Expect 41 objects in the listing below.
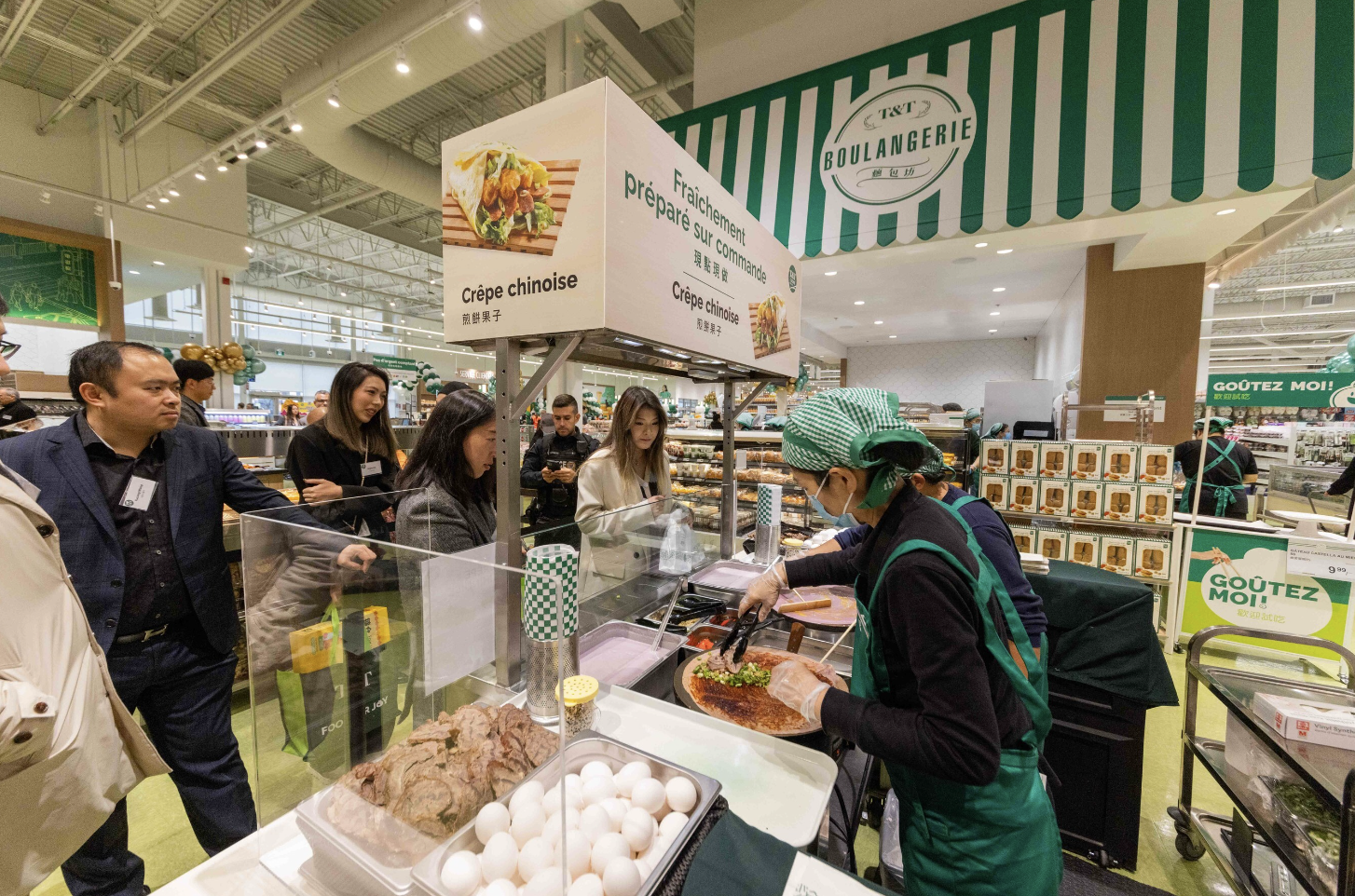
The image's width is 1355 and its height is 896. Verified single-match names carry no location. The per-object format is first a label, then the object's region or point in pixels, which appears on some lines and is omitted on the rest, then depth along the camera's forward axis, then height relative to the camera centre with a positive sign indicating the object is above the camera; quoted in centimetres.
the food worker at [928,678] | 94 -50
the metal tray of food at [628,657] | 167 -84
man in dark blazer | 168 -54
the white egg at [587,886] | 80 -73
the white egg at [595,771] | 102 -70
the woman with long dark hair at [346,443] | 310 -19
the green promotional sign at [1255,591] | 370 -121
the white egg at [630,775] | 101 -70
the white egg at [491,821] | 88 -70
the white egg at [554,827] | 88 -71
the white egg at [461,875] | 81 -72
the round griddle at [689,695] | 134 -79
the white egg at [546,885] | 80 -73
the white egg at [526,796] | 92 -69
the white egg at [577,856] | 85 -72
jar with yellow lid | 122 -68
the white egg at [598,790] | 98 -71
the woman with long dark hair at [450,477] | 194 -25
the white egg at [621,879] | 80 -72
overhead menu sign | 121 +49
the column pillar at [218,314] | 923 +173
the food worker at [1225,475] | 574 -52
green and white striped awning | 267 +183
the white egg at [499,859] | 83 -72
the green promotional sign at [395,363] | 961 +97
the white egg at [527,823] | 88 -70
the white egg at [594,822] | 89 -71
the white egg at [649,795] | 96 -70
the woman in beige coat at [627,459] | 322 -26
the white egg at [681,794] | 97 -71
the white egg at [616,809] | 93 -71
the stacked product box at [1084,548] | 460 -109
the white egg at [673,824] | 92 -73
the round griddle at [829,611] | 196 -77
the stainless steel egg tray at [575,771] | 81 -71
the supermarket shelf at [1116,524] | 432 -84
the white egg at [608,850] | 85 -72
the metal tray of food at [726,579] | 237 -78
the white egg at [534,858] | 83 -72
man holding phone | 442 -44
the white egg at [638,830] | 89 -72
